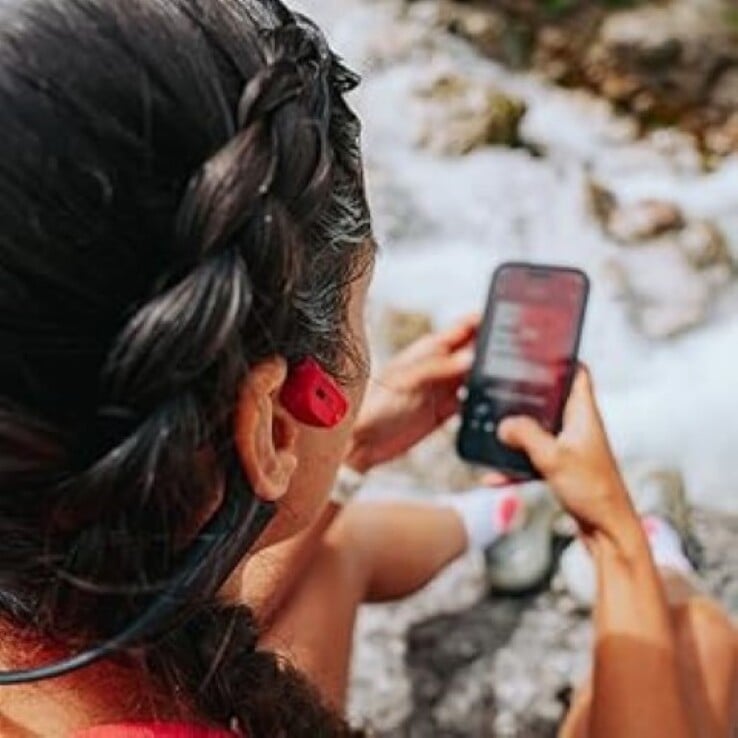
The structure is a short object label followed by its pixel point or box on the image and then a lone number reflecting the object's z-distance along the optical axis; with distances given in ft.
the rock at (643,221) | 9.50
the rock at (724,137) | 11.17
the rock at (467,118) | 10.22
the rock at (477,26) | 11.78
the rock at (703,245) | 9.34
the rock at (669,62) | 11.55
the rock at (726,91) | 11.47
